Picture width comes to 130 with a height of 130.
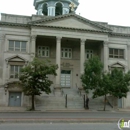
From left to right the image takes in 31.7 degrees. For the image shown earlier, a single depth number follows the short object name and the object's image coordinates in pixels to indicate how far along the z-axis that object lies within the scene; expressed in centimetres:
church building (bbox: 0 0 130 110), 3116
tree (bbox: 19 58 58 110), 2564
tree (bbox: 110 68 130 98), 2738
